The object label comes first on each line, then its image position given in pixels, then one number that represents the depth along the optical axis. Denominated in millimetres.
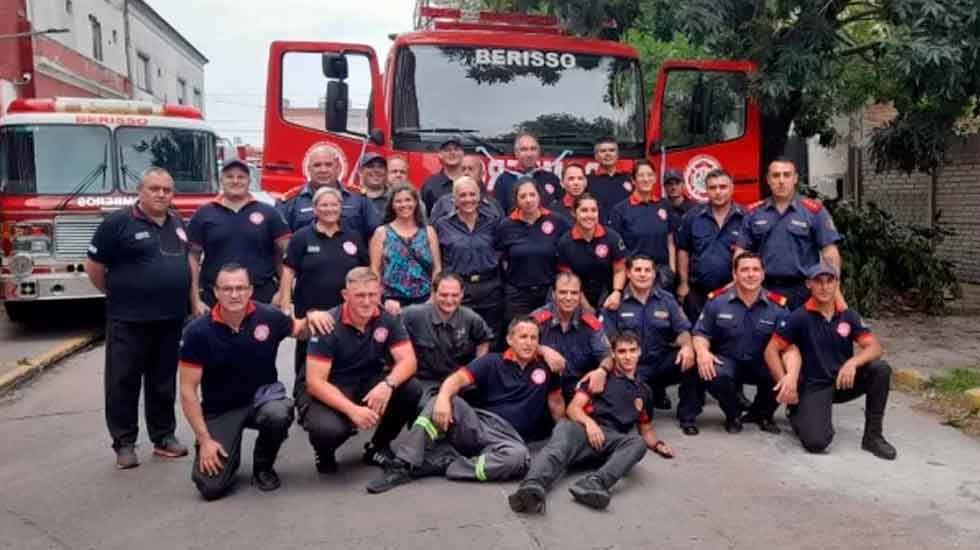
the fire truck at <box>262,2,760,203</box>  6637
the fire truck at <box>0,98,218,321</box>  8422
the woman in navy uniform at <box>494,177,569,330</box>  5457
